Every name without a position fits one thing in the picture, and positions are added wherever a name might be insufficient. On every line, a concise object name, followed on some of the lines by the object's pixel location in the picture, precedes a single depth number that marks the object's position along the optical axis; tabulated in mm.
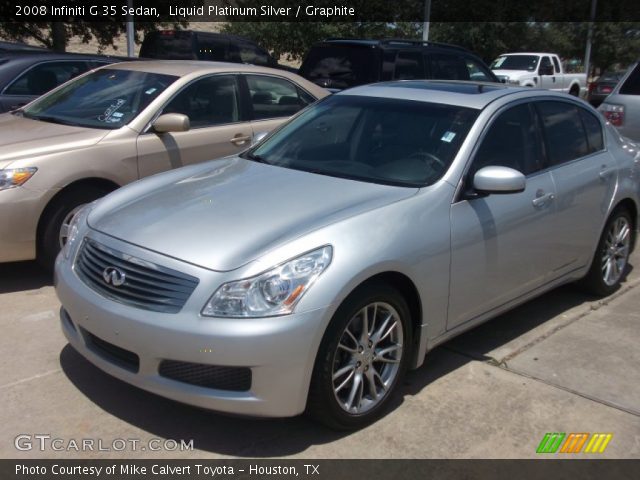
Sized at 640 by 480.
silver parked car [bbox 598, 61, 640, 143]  7684
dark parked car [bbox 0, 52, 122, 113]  7301
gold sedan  4910
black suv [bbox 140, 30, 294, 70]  13172
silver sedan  2980
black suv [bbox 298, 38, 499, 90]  9586
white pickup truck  19938
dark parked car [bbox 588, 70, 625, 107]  19567
